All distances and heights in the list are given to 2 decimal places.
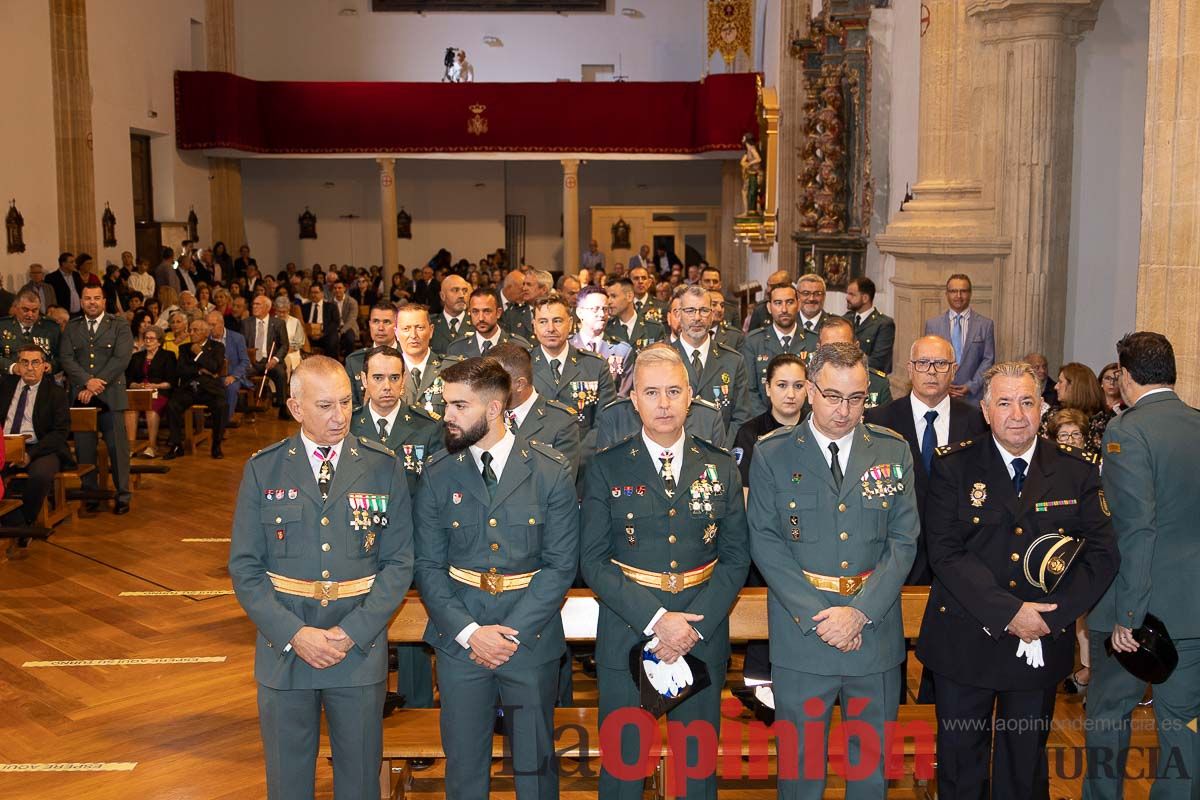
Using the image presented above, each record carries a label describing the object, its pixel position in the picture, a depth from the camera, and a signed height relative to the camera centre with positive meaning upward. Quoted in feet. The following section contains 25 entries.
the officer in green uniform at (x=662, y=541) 12.70 -2.84
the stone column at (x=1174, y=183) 17.15 +1.01
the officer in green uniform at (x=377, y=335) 20.57 -1.26
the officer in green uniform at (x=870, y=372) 19.74 -1.88
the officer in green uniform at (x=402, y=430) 16.72 -2.34
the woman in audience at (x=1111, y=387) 20.20 -2.08
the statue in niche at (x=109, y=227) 54.80 +1.33
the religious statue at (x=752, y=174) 52.75 +3.47
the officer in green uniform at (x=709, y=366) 21.94 -1.86
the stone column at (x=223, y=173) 69.56 +4.63
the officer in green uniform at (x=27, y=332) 29.78 -1.75
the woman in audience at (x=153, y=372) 37.60 -3.36
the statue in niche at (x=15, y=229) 46.01 +1.03
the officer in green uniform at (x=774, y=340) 23.84 -1.54
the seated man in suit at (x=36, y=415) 27.17 -3.37
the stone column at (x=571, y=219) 70.18 +2.19
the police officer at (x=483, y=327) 22.91 -1.24
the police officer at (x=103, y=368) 29.94 -2.58
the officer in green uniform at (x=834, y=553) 12.31 -2.86
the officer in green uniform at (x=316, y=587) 12.26 -3.17
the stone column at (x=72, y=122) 50.72 +5.41
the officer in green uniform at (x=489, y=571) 12.55 -3.09
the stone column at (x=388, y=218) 70.03 +2.21
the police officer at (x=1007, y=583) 12.36 -3.14
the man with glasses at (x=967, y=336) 25.93 -1.58
